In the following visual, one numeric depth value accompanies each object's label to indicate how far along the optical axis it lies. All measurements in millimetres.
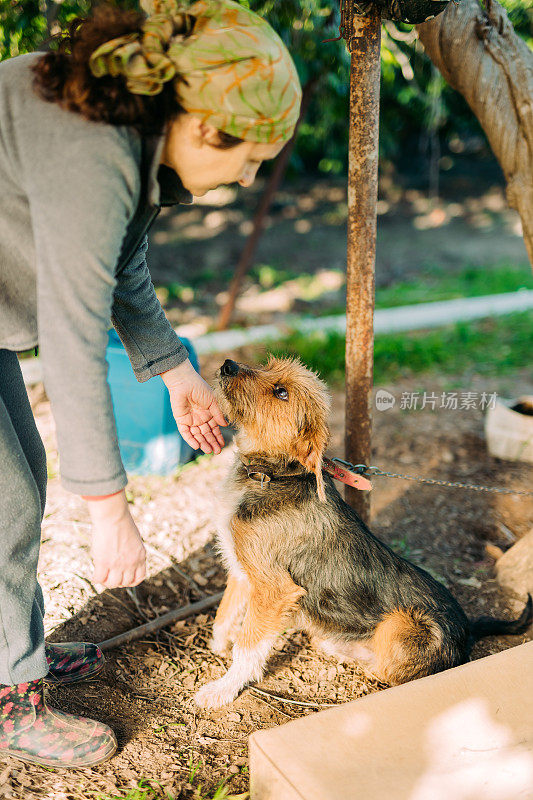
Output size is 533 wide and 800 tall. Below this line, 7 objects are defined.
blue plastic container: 4195
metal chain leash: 2963
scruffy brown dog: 2754
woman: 1572
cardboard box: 2045
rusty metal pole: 2832
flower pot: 4645
